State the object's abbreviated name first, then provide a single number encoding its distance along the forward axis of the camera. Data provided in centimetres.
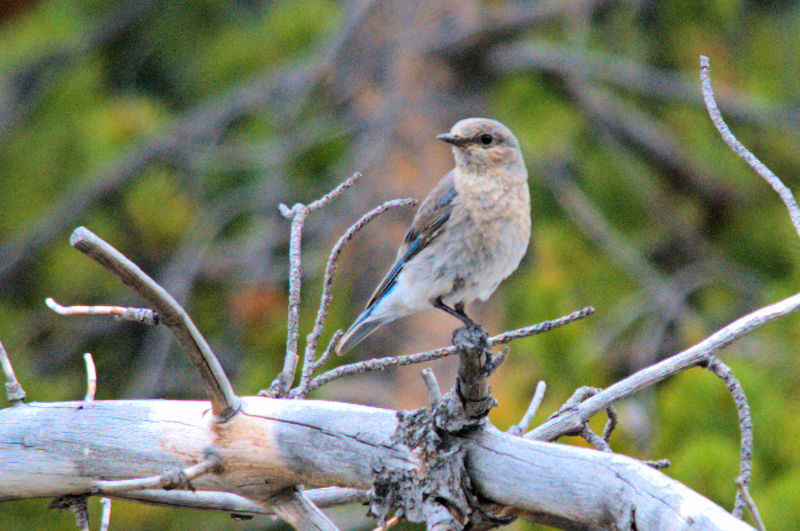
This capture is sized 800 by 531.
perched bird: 600
